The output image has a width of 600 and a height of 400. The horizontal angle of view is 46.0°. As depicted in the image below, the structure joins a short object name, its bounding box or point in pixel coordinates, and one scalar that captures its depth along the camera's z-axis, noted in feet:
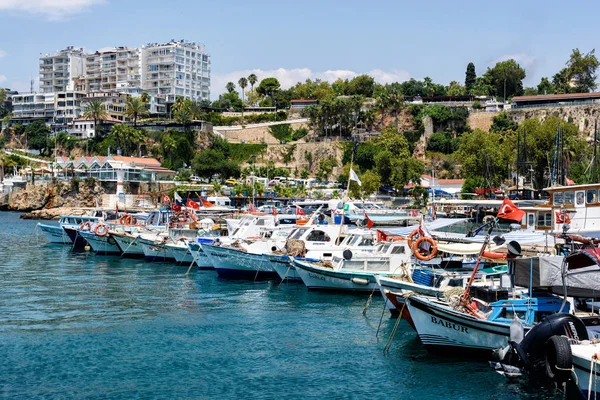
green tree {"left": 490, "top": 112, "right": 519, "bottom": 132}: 398.83
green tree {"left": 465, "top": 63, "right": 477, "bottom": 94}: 498.69
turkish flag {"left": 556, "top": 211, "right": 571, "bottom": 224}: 128.41
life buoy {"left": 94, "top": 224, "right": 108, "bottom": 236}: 176.35
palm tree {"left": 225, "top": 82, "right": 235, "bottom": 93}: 556.92
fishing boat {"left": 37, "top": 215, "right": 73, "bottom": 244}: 207.72
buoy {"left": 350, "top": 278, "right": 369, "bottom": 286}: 110.32
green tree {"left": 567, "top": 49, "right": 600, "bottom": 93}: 444.96
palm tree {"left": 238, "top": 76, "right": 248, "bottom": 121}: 546.26
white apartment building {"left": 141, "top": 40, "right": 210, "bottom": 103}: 568.41
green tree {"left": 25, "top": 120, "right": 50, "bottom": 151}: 499.10
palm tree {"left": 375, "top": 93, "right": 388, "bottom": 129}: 428.97
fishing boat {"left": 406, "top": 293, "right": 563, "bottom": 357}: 70.74
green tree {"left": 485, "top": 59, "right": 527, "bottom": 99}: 475.72
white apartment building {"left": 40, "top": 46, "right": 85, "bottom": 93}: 606.55
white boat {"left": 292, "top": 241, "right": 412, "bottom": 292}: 110.63
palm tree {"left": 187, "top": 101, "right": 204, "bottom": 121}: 452.76
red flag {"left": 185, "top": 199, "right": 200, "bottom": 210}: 192.22
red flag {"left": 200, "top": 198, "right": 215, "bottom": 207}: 223.10
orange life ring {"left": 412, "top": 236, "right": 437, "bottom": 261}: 109.91
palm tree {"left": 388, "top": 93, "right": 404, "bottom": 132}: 425.69
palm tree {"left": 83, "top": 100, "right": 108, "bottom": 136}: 465.02
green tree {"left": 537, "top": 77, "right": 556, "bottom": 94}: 461.78
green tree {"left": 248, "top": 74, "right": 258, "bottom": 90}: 544.62
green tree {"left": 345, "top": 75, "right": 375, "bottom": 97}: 485.15
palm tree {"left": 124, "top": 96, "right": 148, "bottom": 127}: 464.77
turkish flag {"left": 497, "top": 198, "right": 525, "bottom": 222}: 100.07
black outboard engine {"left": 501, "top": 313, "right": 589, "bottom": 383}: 60.18
